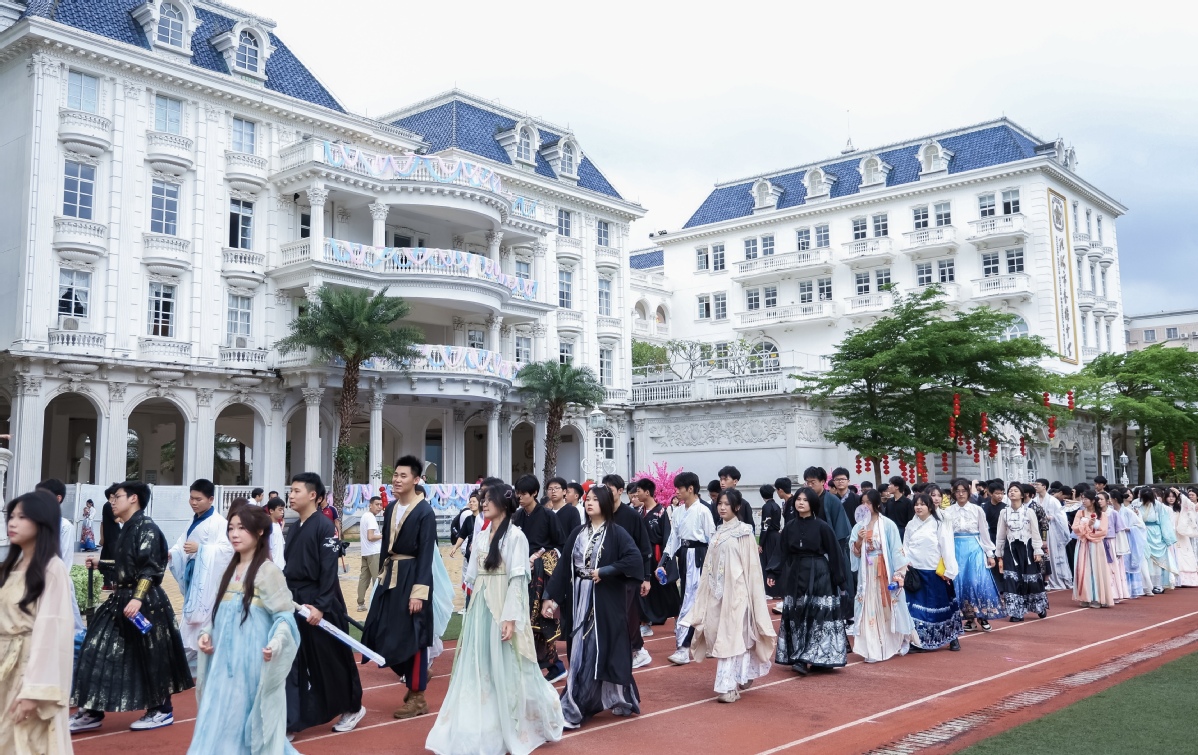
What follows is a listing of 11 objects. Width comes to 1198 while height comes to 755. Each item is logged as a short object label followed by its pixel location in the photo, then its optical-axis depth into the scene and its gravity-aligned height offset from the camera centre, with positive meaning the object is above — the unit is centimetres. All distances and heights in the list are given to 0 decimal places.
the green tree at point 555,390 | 3269 +252
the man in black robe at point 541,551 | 923 -80
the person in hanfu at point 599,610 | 786 -115
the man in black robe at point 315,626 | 719 -111
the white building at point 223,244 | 2528 +648
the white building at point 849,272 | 3725 +899
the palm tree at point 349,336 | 2636 +358
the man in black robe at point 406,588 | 761 -91
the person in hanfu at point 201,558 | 832 -72
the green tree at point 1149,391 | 3981 +272
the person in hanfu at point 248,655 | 580 -107
